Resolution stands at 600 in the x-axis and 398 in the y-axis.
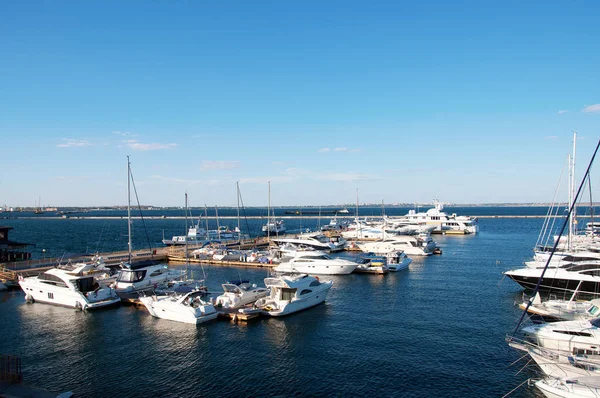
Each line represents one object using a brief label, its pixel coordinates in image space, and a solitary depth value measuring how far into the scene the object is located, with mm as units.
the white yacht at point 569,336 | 22688
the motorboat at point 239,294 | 34969
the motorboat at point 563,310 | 27984
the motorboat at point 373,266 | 53344
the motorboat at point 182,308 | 31484
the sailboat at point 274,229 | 121006
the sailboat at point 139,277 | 40594
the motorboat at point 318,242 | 74500
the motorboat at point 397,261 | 55419
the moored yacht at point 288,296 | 33875
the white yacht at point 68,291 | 36281
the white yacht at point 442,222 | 118525
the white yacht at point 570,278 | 36941
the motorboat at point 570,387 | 17781
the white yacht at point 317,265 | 52625
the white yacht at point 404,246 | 71188
